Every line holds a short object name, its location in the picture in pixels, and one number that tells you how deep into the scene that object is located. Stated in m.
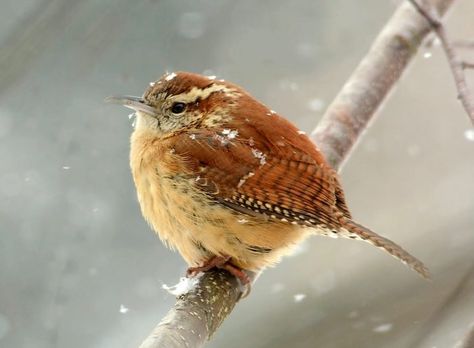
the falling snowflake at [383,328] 10.23
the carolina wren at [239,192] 8.19
